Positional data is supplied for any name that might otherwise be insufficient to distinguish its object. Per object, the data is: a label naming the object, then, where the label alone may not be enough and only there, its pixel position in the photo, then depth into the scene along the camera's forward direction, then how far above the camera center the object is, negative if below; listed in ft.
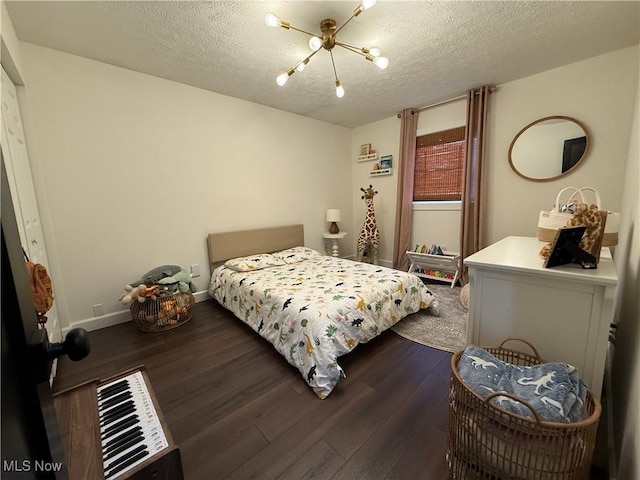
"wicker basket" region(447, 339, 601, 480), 2.85 -2.77
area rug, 6.92 -3.65
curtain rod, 9.82 +4.12
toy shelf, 11.11 -2.87
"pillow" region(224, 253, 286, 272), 9.27 -2.06
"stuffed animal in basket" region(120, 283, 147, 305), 7.53 -2.42
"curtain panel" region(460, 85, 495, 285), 9.95 +0.93
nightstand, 13.52 -1.68
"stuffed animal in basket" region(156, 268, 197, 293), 8.05 -2.28
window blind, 11.15 +1.54
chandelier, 6.07 +3.88
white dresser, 3.44 -1.56
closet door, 5.00 +0.62
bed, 5.59 -2.45
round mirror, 8.50 +1.69
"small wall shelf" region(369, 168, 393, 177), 13.35 +1.58
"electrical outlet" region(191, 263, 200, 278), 9.80 -2.32
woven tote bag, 4.39 -0.46
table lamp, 13.51 -0.61
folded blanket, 3.01 -2.32
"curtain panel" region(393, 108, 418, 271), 12.01 +0.61
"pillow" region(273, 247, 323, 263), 10.61 -2.06
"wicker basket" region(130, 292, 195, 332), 7.66 -3.04
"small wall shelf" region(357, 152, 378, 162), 13.83 +2.43
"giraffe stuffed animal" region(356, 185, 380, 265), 13.55 -1.53
